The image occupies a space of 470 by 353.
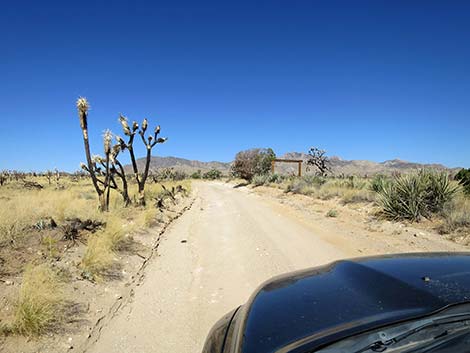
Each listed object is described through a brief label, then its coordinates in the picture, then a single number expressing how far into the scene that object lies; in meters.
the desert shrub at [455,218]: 9.00
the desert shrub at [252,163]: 40.38
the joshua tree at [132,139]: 14.85
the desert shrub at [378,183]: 14.53
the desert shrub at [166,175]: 49.45
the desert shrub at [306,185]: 21.50
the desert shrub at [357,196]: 15.15
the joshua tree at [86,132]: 12.22
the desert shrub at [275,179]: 32.19
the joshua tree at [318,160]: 36.41
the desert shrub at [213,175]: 74.79
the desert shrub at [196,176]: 79.81
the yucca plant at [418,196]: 10.99
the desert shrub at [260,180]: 33.46
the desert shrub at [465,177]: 12.89
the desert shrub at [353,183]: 19.08
